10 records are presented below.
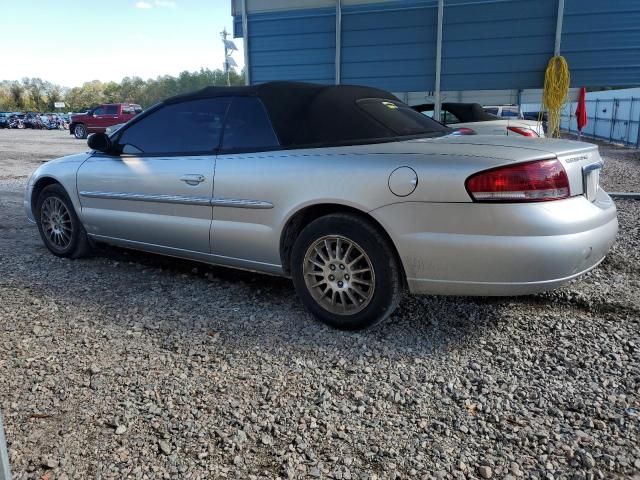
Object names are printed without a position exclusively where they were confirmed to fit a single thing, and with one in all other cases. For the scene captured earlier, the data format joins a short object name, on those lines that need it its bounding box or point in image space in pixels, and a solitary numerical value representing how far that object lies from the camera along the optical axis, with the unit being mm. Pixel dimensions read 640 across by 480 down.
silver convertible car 2893
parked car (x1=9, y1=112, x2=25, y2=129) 44969
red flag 10841
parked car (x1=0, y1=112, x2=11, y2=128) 45500
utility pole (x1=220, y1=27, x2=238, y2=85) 36938
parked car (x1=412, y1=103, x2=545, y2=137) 9195
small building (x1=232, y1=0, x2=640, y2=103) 8195
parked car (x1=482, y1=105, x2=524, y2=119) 20305
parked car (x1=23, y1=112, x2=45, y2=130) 44438
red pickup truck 27828
